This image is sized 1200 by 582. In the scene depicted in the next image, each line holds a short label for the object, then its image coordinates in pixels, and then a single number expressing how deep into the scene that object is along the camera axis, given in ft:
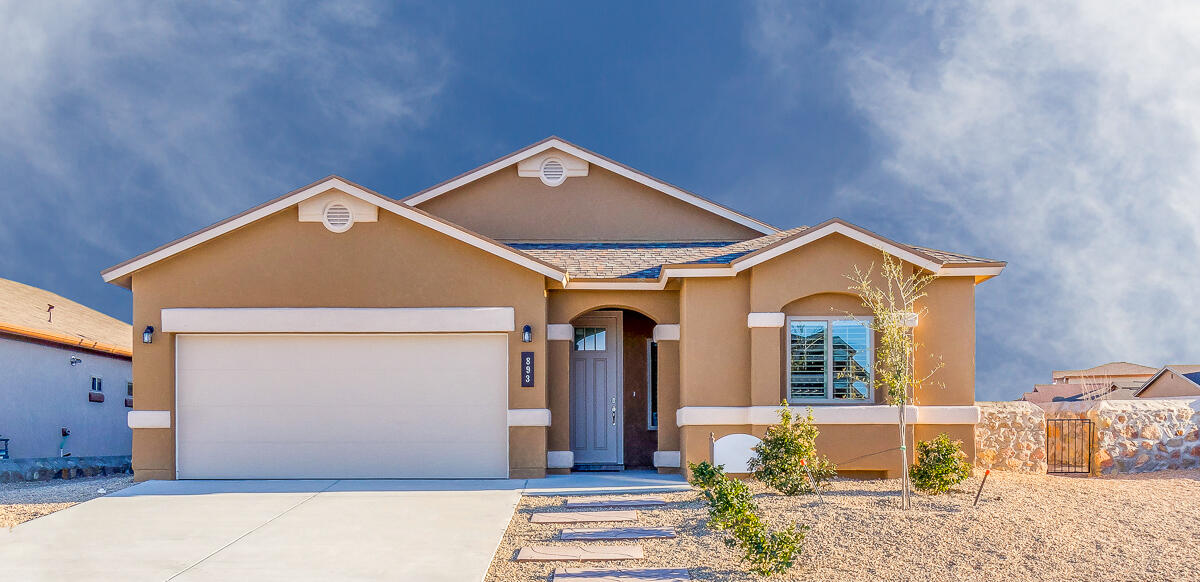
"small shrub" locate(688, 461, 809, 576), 26.71
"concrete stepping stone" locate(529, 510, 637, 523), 34.91
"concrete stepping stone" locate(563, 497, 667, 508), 38.06
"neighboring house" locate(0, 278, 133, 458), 56.24
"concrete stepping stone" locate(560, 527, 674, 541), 31.91
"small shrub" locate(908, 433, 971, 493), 38.06
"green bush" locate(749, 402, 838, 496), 39.01
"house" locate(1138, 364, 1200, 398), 80.02
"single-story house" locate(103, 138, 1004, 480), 45.60
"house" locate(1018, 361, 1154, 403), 107.57
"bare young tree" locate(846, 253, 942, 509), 37.14
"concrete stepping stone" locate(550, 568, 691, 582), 26.71
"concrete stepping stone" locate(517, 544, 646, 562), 29.27
